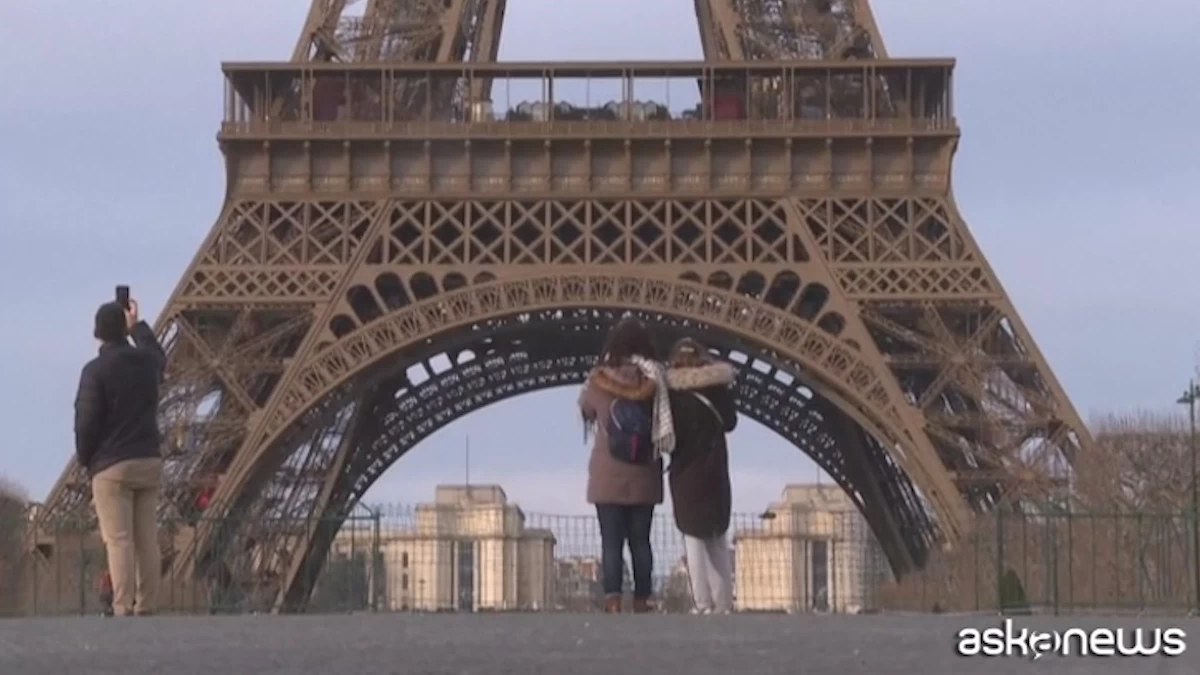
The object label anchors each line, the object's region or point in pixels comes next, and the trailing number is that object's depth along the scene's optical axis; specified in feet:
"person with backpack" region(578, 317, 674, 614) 59.26
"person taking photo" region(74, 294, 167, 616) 56.95
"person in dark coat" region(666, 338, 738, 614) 59.72
